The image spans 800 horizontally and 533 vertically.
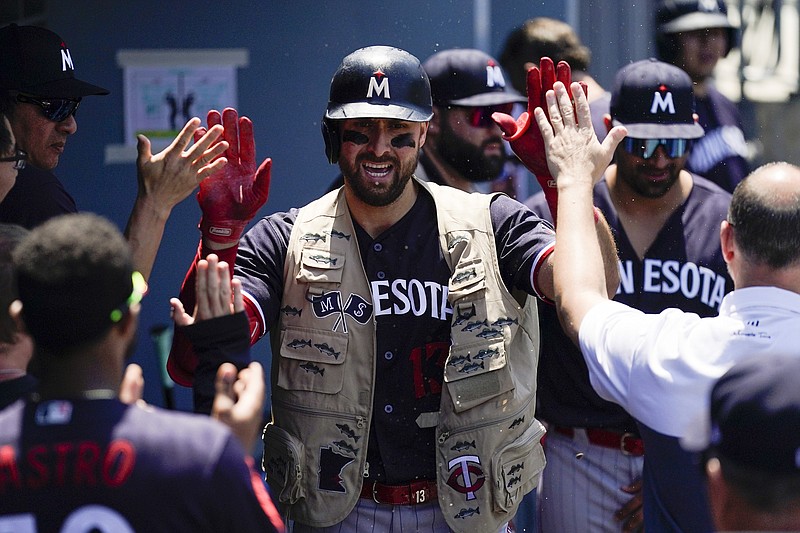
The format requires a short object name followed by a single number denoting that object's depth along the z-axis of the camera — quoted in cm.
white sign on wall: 1136
